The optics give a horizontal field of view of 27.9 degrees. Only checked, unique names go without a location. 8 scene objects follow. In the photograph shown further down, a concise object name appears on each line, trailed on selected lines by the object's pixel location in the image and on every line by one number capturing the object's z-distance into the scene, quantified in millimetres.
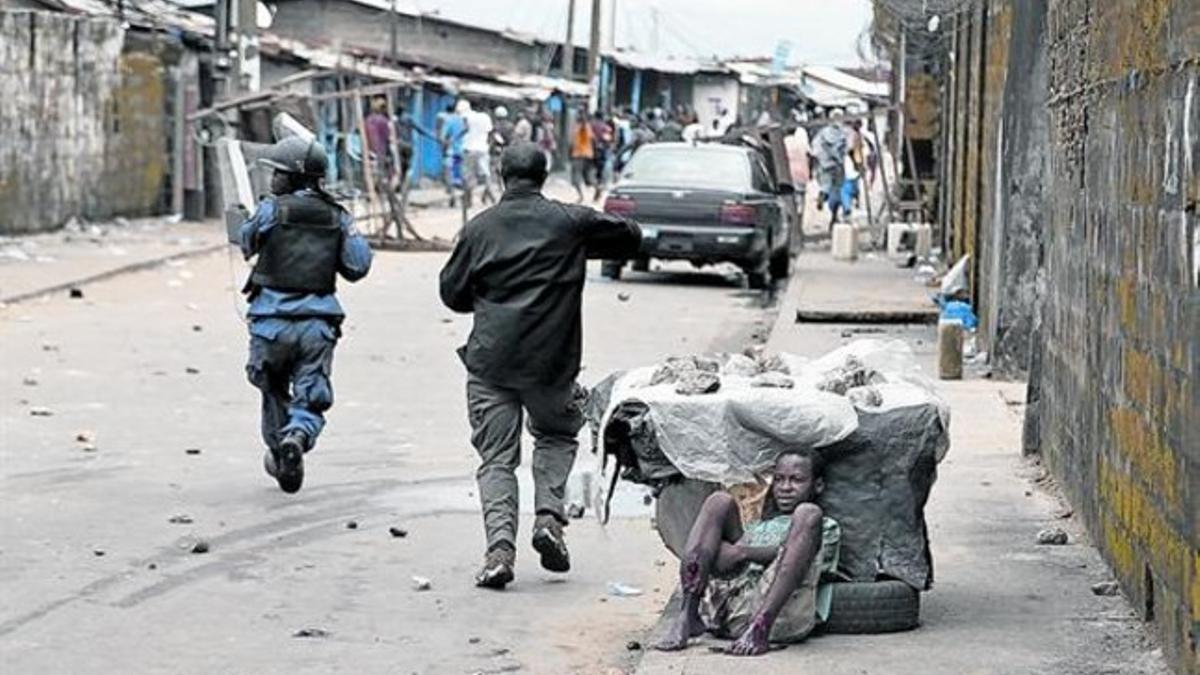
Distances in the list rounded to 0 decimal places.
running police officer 11477
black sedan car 26484
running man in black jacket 9383
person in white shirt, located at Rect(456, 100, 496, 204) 42219
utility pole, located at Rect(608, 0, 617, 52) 85438
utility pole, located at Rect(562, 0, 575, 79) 67312
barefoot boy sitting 7711
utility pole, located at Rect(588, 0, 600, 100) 66688
